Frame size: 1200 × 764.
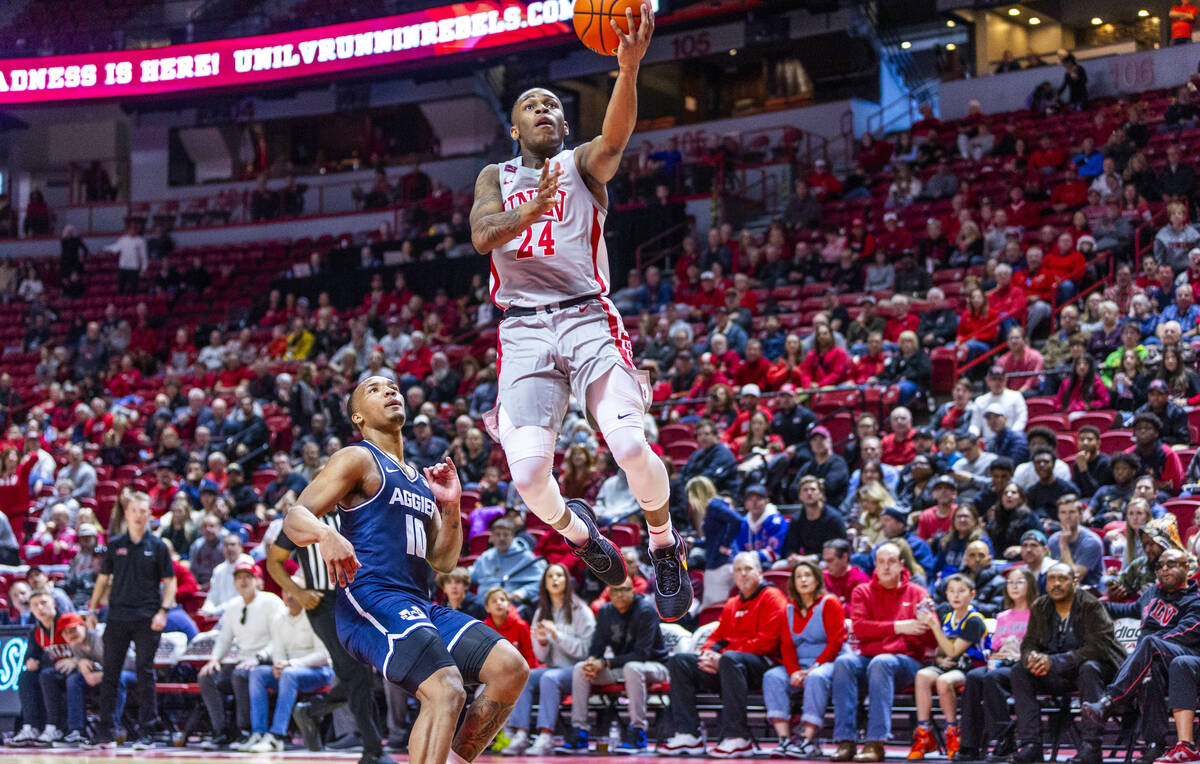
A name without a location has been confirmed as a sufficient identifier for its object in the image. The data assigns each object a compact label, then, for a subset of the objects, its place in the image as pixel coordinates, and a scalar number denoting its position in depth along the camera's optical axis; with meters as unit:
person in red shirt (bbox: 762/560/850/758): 9.32
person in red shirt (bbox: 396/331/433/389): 18.06
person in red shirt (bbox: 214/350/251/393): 20.00
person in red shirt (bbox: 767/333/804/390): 14.27
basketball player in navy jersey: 5.27
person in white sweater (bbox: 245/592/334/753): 10.88
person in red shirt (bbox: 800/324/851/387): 14.05
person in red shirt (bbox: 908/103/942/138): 21.47
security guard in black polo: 11.16
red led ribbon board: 24.48
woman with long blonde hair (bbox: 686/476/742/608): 10.66
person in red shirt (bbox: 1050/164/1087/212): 17.02
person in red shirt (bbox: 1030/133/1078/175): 18.17
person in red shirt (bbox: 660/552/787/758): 9.55
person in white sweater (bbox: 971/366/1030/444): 11.84
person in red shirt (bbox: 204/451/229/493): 15.77
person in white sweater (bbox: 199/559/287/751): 11.22
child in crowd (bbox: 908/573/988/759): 9.03
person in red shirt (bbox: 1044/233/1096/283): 14.55
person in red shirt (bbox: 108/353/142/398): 21.73
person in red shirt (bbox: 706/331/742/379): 15.00
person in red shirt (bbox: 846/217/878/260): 17.59
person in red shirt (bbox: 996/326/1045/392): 12.87
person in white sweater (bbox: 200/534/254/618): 12.53
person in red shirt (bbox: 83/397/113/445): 19.00
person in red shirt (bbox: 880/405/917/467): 12.19
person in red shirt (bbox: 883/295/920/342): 14.71
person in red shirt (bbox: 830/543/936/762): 9.08
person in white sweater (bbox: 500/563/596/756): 10.17
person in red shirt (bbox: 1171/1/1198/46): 21.52
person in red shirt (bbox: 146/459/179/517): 15.98
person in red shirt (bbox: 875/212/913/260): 17.59
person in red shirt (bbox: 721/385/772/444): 13.37
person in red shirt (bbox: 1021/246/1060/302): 14.46
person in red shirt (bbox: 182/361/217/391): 20.61
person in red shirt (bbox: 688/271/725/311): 17.66
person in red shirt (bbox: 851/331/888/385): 13.97
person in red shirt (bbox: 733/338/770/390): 14.52
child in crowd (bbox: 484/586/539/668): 10.33
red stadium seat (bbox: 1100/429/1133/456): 11.12
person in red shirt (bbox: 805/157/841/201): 20.59
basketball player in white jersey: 5.23
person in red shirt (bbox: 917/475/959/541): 10.50
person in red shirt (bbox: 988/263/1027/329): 14.23
